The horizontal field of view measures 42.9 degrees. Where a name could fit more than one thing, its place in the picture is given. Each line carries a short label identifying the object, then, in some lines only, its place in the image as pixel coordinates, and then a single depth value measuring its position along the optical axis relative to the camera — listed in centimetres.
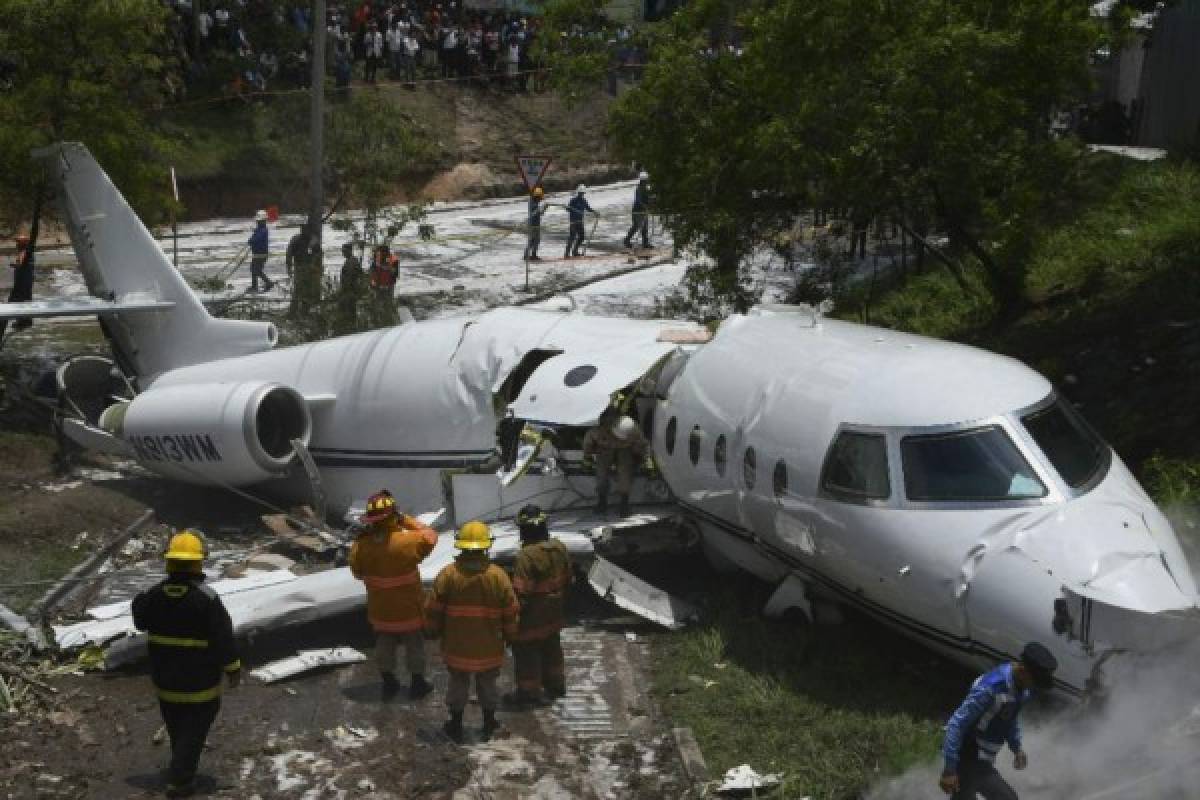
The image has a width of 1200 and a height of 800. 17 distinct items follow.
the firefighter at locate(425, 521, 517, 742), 1075
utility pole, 2438
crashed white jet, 998
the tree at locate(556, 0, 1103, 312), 1720
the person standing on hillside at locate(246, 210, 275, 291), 2928
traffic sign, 2819
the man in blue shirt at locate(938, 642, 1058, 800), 855
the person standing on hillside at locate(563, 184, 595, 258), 3250
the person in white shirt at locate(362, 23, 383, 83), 4091
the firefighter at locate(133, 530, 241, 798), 985
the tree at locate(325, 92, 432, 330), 2409
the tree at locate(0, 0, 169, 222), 2228
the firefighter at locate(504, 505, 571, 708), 1149
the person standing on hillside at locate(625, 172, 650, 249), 3266
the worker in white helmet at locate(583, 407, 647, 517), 1427
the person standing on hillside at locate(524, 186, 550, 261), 3181
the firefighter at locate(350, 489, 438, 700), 1154
